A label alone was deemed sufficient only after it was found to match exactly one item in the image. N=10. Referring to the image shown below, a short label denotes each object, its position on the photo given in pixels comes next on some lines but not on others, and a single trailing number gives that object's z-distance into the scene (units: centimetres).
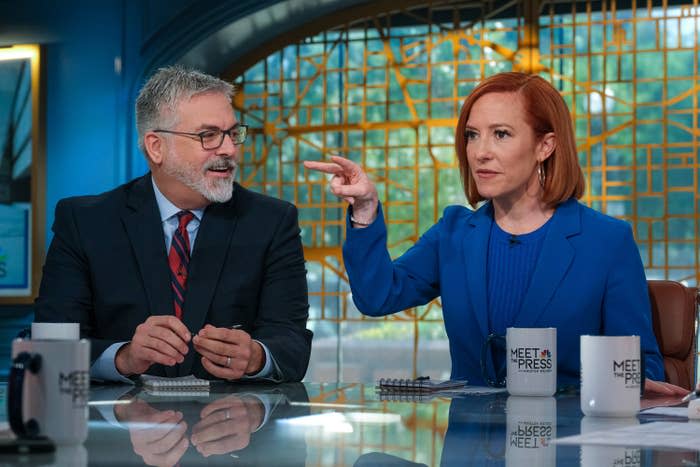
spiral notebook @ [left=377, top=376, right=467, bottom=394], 198
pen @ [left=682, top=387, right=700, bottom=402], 175
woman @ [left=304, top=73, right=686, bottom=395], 234
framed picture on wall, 545
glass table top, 117
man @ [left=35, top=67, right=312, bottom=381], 251
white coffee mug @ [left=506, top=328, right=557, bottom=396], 192
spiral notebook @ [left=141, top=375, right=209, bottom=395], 196
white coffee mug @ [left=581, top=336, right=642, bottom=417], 161
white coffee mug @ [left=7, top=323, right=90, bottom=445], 119
